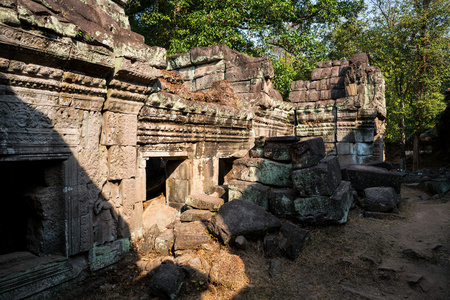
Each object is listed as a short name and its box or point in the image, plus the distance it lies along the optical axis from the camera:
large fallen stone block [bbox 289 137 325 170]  4.34
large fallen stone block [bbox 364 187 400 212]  5.02
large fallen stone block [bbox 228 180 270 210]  4.68
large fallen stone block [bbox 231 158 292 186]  4.76
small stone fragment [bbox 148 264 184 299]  2.92
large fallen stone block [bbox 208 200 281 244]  3.75
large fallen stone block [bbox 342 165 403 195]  5.61
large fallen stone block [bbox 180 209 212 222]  4.29
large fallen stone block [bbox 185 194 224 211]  4.52
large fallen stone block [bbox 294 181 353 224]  4.15
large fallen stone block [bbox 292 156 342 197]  4.15
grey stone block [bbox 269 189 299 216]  4.43
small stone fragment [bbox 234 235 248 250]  3.65
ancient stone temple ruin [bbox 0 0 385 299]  2.62
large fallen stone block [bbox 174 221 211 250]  3.71
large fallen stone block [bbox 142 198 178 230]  4.45
